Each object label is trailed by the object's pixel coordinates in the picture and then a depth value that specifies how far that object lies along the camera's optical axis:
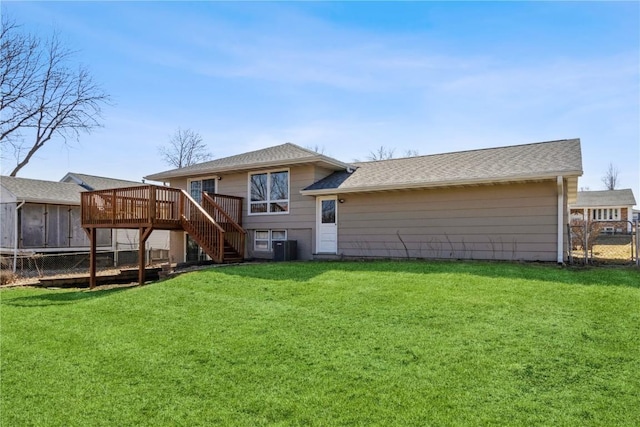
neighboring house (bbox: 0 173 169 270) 16.48
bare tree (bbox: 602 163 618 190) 57.94
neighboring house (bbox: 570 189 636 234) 32.16
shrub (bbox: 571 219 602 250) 11.37
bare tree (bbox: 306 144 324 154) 42.45
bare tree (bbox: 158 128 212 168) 36.44
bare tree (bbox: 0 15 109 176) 20.06
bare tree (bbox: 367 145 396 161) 43.25
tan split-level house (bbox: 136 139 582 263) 10.43
